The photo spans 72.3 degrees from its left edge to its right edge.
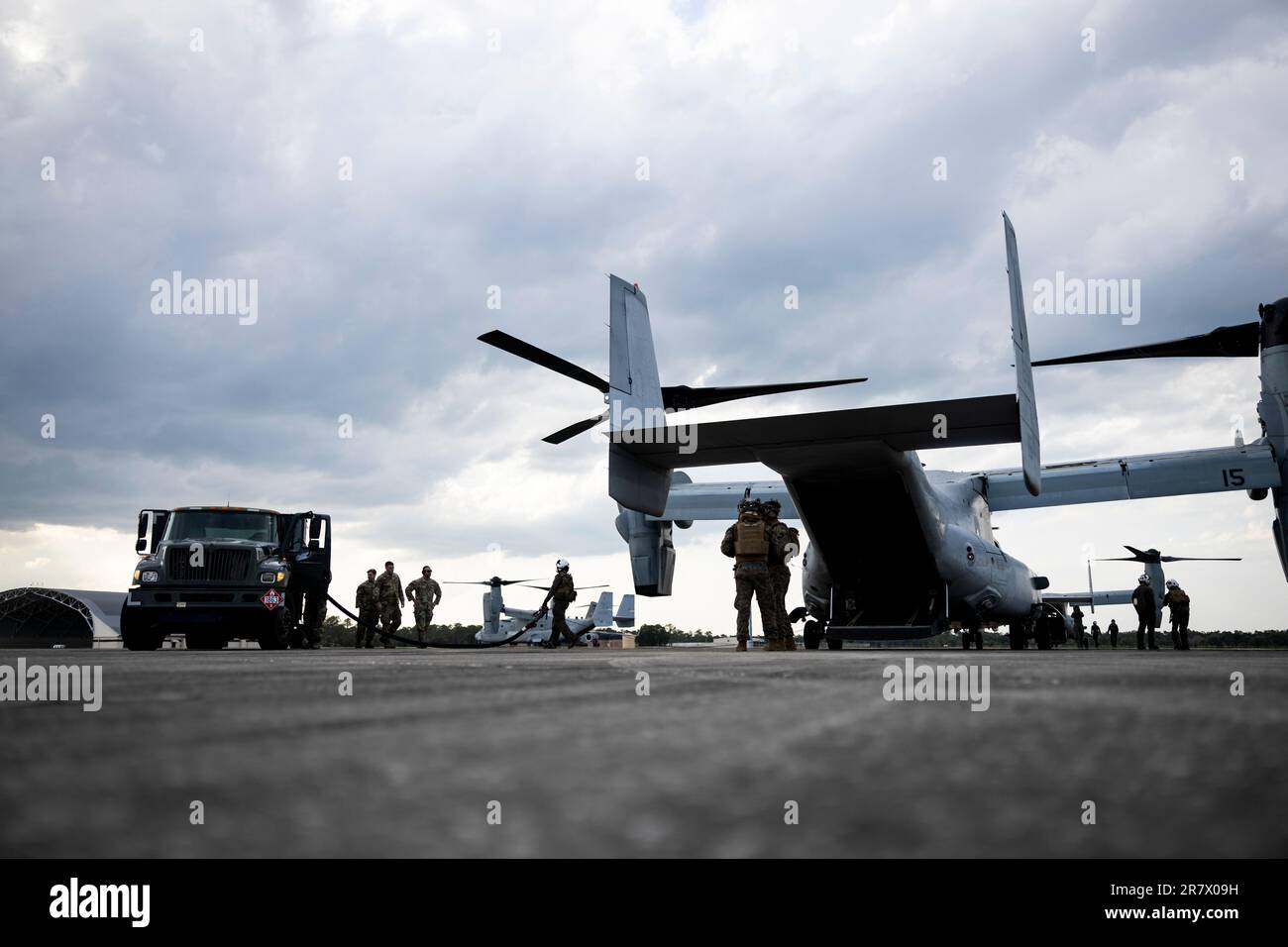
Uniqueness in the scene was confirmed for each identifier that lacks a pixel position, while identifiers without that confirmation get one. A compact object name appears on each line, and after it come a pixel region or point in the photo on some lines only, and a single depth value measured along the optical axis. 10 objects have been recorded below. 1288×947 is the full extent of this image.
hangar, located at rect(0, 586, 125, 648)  40.50
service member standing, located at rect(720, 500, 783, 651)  10.16
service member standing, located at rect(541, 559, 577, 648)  16.84
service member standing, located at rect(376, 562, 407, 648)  17.17
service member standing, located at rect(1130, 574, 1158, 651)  18.18
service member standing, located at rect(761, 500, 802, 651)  10.66
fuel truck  12.09
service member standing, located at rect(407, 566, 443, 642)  17.48
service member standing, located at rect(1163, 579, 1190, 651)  17.27
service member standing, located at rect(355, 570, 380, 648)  16.80
